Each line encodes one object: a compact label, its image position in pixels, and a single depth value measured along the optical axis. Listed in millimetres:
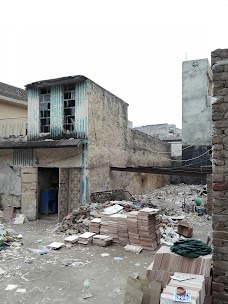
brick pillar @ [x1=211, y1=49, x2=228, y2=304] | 4504
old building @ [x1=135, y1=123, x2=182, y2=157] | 31003
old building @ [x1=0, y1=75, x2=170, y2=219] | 11594
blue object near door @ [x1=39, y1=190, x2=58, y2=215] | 13055
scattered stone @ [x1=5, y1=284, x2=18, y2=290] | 5464
